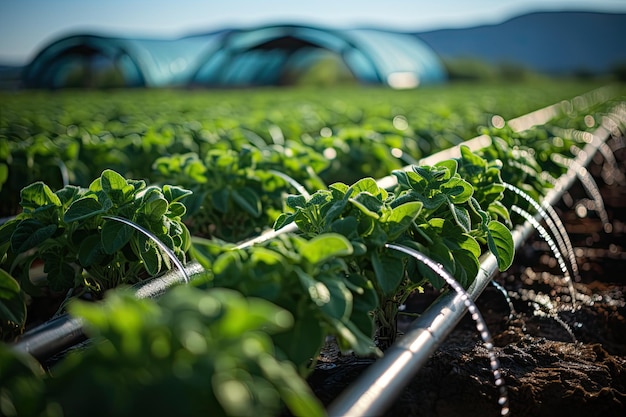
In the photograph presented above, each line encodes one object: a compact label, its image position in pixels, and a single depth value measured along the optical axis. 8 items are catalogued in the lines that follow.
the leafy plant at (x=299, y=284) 1.42
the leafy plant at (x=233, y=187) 3.21
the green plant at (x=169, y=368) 0.98
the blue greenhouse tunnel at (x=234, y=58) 35.50
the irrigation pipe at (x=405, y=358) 1.33
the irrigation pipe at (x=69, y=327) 1.54
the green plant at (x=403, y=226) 1.84
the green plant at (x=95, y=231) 2.11
